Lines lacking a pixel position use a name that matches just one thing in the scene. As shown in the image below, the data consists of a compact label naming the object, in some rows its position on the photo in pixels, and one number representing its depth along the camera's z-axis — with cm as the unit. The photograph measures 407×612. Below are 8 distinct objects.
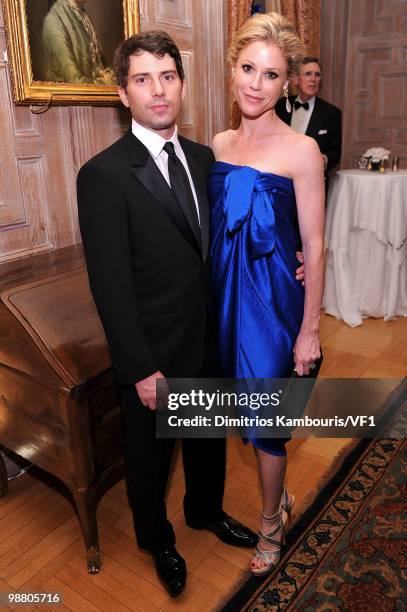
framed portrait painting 237
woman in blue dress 172
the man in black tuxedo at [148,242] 159
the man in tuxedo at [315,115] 483
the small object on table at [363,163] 504
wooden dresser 194
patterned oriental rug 200
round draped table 450
